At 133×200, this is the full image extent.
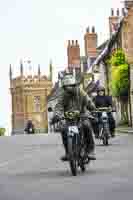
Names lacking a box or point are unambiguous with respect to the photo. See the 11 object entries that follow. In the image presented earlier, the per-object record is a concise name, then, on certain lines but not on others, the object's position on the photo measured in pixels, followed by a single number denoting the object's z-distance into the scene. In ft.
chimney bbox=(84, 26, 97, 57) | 292.20
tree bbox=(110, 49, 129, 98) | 216.13
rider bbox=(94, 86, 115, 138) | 84.53
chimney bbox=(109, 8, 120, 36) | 267.39
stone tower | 535.19
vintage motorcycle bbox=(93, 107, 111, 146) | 87.79
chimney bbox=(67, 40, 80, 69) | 332.27
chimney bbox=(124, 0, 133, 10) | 220.12
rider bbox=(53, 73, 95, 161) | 44.19
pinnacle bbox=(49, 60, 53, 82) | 551.80
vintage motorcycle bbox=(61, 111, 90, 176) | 43.27
